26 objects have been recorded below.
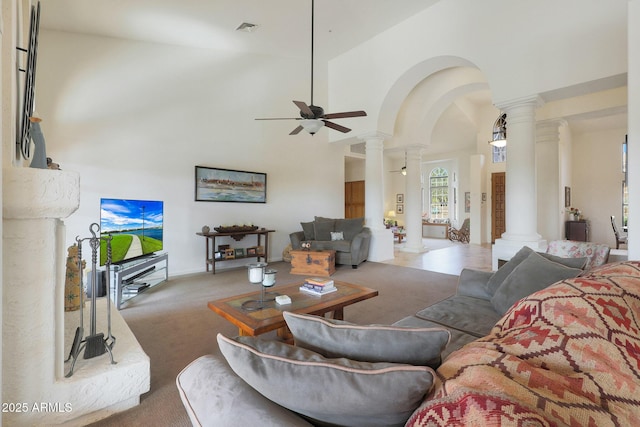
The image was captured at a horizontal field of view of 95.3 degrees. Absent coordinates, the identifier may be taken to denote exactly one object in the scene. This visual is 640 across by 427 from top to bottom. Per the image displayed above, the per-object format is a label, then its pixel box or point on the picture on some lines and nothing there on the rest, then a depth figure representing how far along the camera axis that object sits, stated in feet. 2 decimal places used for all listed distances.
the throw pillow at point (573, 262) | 6.20
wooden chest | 15.01
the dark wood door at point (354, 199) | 33.27
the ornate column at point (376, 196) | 19.06
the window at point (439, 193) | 36.88
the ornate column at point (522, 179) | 12.67
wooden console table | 15.30
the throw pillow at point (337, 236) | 18.16
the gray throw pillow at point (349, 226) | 18.67
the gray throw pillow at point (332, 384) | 2.13
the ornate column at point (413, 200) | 23.22
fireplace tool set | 5.26
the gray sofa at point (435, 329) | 2.25
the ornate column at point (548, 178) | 18.15
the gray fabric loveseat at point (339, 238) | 16.80
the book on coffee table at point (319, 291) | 7.88
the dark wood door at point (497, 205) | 28.67
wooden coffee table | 6.00
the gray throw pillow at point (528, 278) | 5.82
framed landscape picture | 15.87
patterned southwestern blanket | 1.73
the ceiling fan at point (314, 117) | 10.85
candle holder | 6.82
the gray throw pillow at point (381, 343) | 2.65
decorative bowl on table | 15.57
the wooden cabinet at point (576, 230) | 26.08
